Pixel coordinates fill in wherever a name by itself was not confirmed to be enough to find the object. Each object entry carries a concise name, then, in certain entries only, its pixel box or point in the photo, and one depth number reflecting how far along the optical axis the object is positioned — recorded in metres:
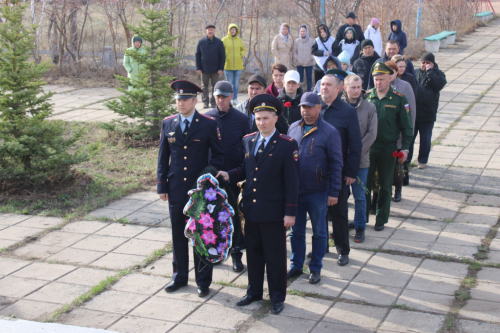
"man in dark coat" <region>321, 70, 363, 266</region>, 5.77
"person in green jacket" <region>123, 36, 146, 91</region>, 11.70
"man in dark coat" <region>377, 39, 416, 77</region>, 9.05
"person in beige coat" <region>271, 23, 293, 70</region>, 13.41
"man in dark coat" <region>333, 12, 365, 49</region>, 12.36
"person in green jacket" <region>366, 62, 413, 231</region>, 6.68
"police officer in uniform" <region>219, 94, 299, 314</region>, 4.83
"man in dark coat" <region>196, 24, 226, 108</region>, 12.88
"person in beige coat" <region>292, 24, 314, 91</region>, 13.20
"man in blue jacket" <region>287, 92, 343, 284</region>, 5.33
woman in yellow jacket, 13.27
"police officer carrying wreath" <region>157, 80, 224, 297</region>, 5.25
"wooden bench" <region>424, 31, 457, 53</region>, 20.08
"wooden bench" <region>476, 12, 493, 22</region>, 26.95
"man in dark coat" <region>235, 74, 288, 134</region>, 6.05
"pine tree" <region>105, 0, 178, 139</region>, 10.21
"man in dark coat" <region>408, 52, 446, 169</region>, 8.59
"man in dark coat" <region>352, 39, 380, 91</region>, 9.74
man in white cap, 6.45
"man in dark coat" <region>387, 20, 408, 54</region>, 13.68
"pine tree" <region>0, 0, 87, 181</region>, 7.88
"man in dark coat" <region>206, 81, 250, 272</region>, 5.91
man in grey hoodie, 6.31
